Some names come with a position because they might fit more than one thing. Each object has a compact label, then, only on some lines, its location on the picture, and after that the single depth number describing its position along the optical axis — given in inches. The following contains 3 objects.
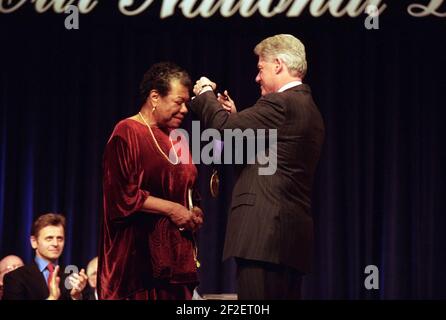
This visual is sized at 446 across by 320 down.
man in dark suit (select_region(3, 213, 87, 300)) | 346.3
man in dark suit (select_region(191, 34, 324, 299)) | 251.3
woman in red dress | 260.1
